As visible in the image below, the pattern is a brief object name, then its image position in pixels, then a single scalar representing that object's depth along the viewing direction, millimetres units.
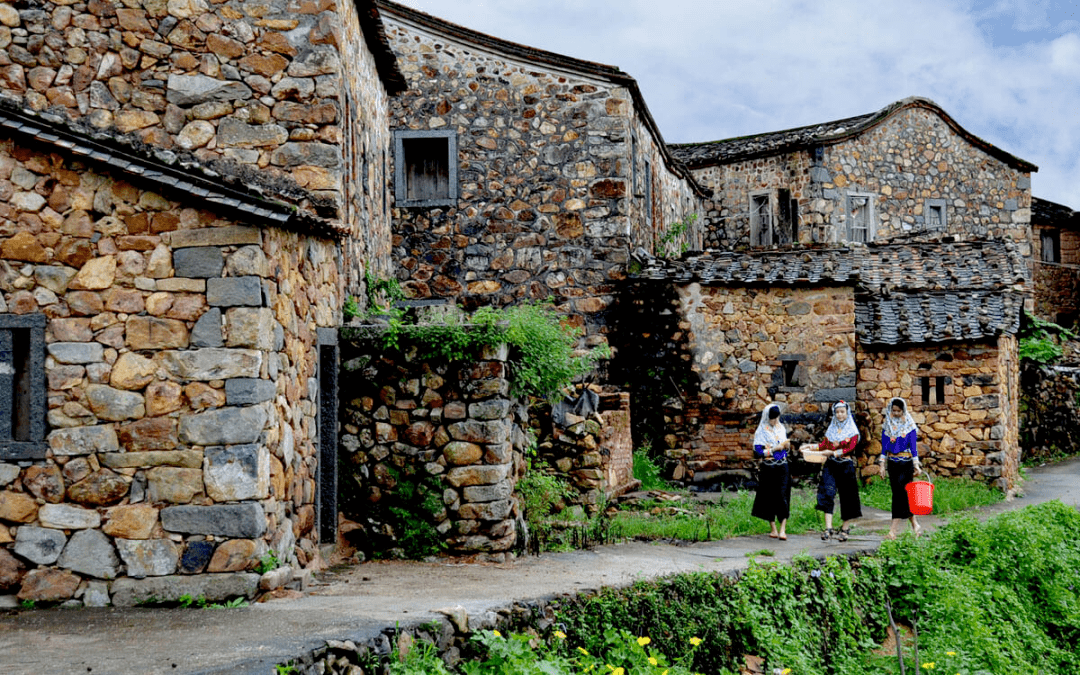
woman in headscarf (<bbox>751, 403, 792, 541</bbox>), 10609
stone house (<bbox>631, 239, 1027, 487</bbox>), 14188
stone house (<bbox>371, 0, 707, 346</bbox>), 14703
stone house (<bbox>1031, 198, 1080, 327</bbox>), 26969
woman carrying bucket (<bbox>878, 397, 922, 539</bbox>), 10664
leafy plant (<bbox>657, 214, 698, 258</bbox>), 17500
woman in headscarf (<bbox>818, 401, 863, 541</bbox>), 10734
